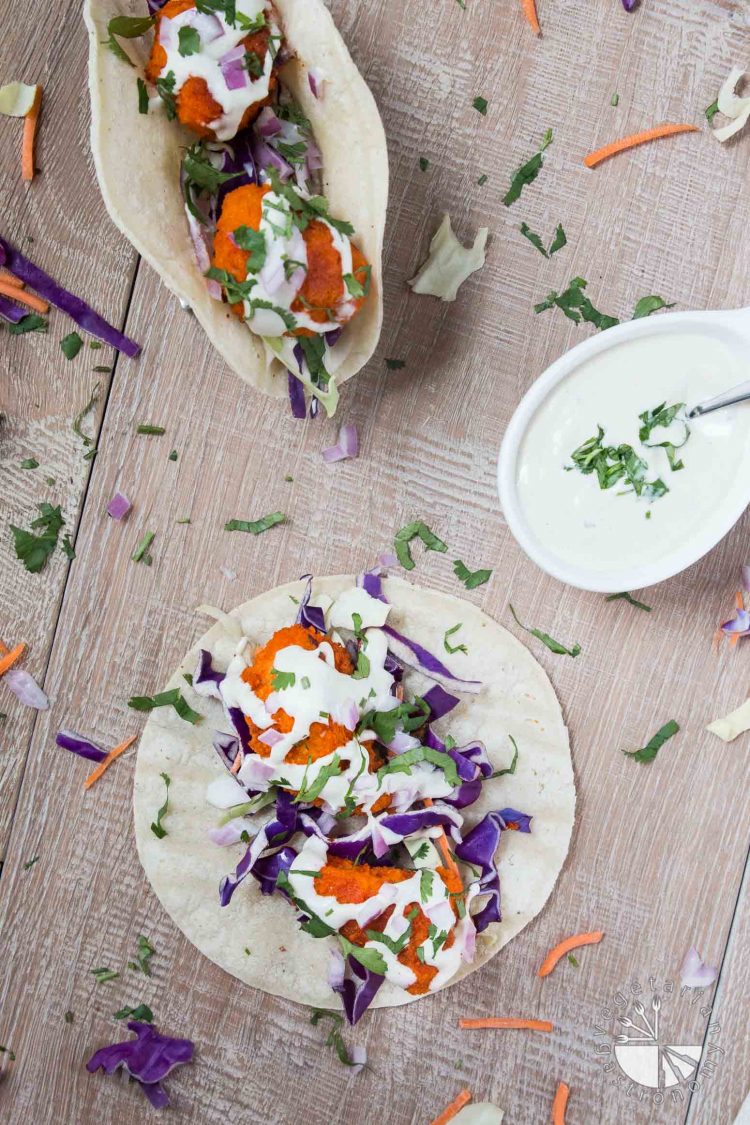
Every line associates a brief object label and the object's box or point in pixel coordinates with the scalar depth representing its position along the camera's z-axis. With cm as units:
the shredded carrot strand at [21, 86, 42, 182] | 76
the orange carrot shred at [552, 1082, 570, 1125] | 78
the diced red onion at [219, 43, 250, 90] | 71
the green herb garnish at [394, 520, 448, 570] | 77
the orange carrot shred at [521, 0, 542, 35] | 77
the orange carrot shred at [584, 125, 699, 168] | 77
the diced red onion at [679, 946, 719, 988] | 78
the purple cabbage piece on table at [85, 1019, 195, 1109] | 77
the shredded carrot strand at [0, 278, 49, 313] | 76
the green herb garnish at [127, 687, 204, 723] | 76
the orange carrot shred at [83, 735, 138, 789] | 77
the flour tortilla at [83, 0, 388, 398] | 70
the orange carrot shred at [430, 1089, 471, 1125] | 78
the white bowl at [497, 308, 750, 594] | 72
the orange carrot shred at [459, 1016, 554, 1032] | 78
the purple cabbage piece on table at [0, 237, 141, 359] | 77
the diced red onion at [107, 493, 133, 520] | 77
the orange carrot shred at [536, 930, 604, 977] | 78
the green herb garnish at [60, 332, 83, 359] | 77
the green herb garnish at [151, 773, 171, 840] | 76
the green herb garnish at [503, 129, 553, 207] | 77
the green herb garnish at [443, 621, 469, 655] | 77
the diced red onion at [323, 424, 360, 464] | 77
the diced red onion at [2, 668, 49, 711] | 77
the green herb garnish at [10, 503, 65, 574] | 77
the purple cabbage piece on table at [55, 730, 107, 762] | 77
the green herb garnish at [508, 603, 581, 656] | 78
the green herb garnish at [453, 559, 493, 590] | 77
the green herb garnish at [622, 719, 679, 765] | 78
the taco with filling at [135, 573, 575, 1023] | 75
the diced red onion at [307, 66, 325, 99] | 72
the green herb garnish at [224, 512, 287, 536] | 77
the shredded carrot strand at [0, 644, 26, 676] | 77
